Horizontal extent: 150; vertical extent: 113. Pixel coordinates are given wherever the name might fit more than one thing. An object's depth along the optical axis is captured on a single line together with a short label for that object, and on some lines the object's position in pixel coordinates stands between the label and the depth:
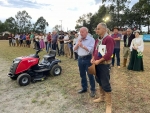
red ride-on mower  3.41
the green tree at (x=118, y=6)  27.02
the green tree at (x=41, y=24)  54.93
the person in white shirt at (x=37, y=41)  9.44
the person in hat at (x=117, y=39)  4.40
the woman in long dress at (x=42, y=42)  10.03
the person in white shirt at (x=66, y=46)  6.52
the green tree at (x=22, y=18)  55.66
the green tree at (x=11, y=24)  47.61
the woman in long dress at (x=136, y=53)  4.00
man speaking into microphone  2.59
